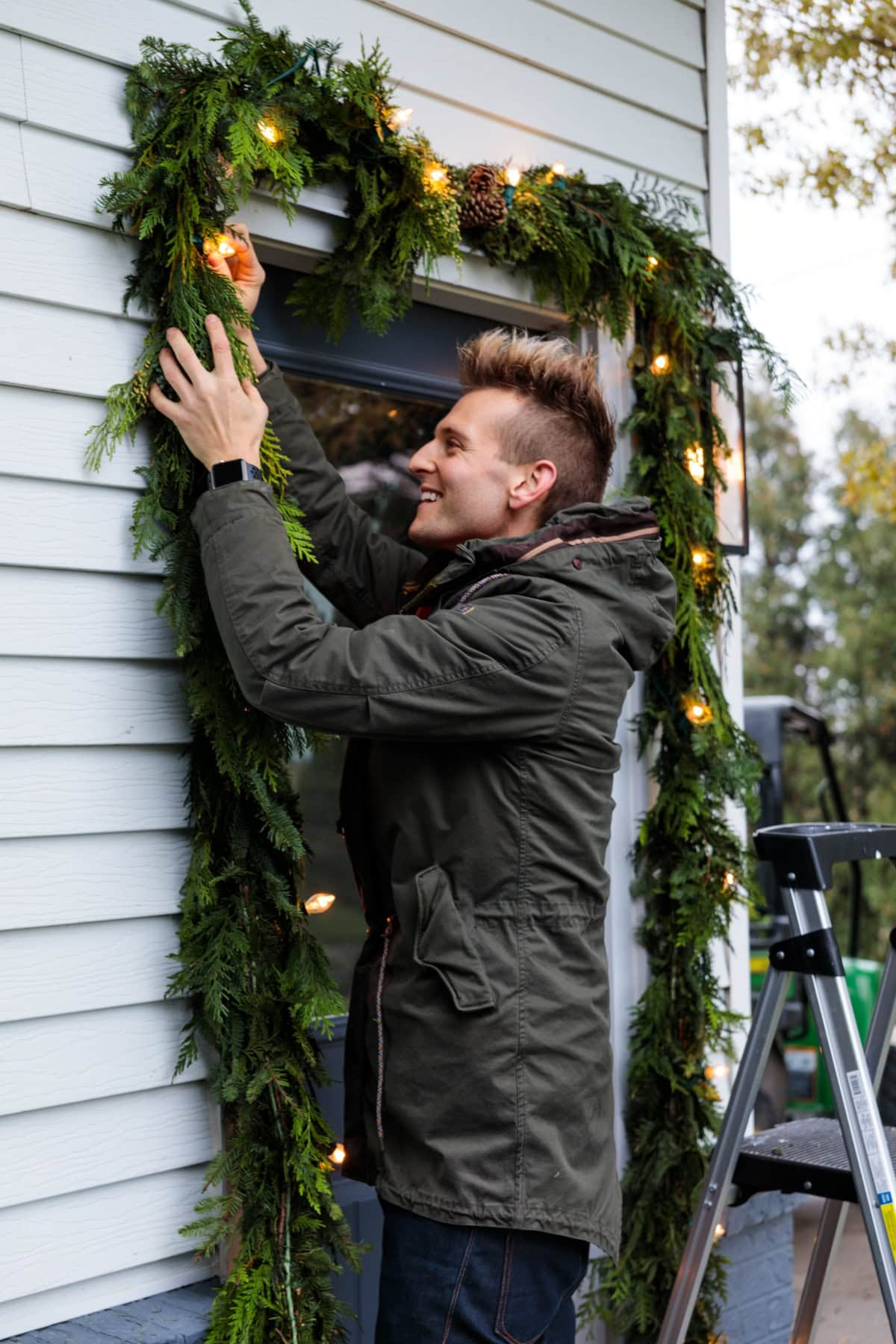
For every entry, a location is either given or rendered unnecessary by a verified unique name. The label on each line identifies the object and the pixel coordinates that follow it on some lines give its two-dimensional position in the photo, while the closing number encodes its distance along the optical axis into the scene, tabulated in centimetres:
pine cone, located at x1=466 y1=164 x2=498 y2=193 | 267
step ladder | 207
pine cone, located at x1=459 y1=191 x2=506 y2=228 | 267
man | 186
